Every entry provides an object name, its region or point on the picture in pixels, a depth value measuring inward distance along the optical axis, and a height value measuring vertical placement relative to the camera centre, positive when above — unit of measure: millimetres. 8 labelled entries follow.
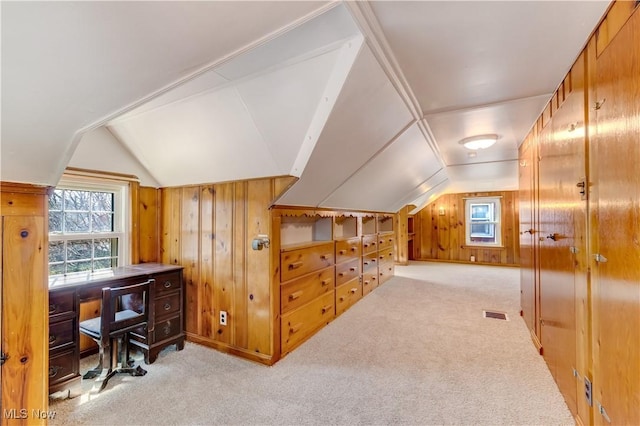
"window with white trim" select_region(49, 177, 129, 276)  2355 -63
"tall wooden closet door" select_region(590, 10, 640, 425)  982 -60
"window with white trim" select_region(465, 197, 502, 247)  6938 -140
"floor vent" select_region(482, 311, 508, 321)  3289 -1212
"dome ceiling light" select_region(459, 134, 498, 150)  2945 +829
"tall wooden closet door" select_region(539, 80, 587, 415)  1500 -95
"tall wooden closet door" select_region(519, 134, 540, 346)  2580 -214
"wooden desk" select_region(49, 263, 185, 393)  1873 -747
